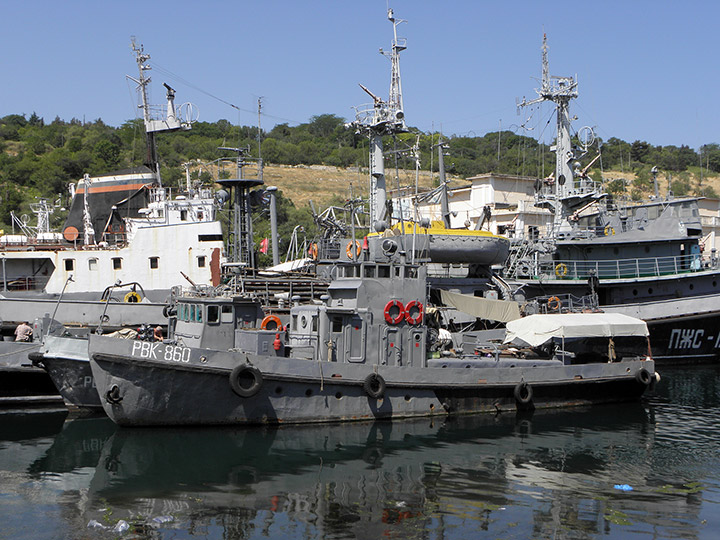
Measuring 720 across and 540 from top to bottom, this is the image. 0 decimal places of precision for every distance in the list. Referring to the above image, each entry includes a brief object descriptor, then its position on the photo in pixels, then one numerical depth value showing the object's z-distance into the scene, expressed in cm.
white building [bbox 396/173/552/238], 4278
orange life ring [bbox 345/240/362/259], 2416
